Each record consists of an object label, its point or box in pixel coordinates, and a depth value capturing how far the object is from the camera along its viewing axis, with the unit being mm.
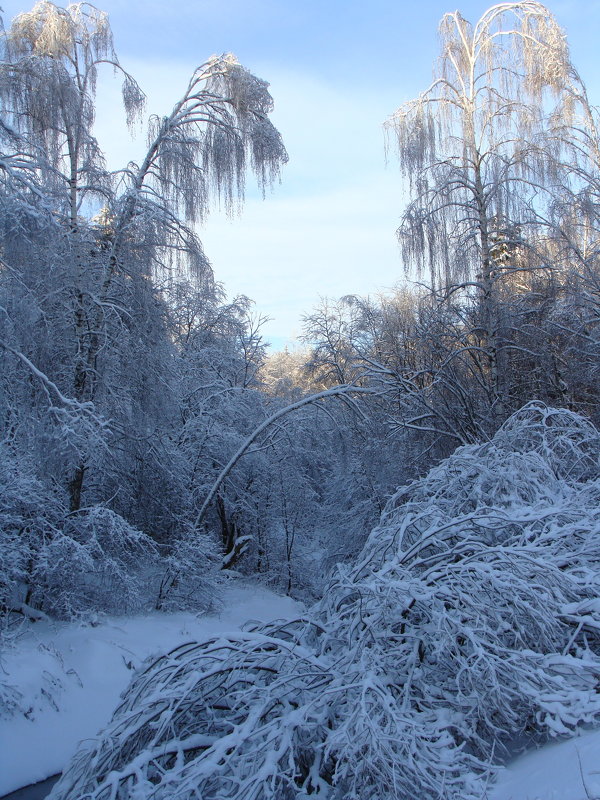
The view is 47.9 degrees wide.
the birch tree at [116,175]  10594
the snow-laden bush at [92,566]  10102
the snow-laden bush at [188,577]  12523
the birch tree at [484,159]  11508
